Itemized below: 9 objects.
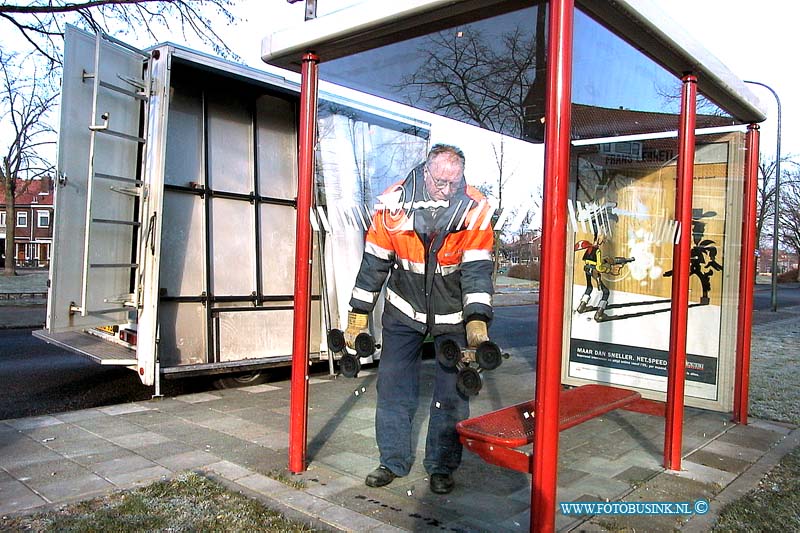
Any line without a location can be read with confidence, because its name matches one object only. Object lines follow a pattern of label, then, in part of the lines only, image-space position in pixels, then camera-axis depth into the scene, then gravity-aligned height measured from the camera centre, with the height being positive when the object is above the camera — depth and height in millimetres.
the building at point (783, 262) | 83812 +2944
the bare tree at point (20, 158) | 28859 +4508
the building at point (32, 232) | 67438 +2149
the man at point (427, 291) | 3977 -147
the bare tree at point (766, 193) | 37062 +5366
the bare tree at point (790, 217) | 56594 +6456
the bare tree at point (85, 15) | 9648 +3689
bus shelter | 3174 +910
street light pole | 21875 +1581
